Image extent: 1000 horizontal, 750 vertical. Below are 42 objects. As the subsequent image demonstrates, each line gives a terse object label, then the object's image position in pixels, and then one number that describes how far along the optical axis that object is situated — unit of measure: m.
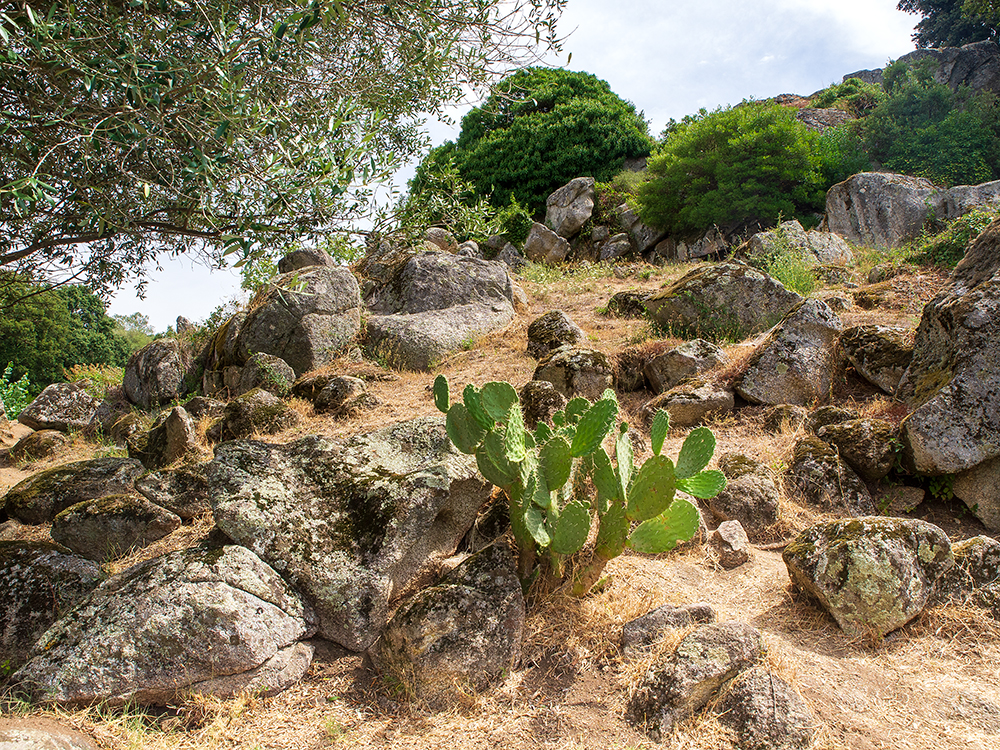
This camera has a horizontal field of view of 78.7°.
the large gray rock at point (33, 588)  3.91
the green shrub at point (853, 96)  25.88
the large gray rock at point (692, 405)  6.93
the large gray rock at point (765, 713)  2.90
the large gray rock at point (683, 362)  7.64
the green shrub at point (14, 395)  15.96
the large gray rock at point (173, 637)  3.30
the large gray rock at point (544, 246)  18.58
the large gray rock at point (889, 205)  13.19
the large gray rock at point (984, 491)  4.87
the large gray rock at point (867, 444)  5.42
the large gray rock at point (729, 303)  8.90
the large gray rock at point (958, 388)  4.96
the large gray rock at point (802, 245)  11.81
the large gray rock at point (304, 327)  10.60
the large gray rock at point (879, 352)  6.50
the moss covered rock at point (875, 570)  3.70
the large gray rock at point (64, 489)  6.15
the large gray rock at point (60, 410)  12.35
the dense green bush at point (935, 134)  19.03
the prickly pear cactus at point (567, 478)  3.80
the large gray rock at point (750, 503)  5.13
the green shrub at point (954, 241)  10.27
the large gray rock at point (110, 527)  5.11
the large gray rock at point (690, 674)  3.13
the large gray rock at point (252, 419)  7.77
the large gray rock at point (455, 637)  3.54
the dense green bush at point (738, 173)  16.33
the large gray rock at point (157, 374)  12.04
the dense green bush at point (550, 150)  22.94
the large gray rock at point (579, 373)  7.54
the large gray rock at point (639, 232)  18.17
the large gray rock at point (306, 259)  13.05
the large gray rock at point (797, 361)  6.93
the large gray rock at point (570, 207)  19.86
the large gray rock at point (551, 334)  9.16
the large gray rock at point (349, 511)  3.95
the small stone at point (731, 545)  4.70
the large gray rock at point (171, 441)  7.60
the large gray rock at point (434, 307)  10.32
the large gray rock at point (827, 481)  5.32
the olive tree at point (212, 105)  3.35
